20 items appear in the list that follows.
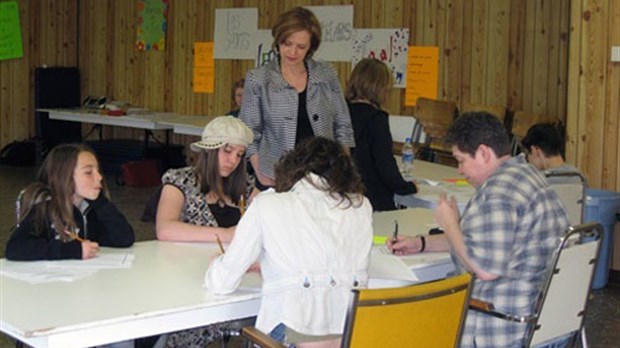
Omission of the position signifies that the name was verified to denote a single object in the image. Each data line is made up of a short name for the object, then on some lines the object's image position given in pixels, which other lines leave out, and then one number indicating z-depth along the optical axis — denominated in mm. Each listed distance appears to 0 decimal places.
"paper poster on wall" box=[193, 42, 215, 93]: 10469
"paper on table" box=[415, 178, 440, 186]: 5316
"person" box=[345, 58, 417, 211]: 4836
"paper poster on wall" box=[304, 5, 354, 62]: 8867
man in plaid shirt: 2953
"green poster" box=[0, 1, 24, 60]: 11633
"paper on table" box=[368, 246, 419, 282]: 3186
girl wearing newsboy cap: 3584
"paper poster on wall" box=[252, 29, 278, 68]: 9742
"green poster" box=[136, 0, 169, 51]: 11023
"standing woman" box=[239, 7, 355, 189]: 4461
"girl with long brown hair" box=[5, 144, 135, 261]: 3178
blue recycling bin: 6023
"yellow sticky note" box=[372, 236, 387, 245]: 3661
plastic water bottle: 5683
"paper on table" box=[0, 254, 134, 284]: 2961
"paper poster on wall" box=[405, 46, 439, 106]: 8172
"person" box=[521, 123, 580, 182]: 5496
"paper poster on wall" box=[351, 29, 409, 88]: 8391
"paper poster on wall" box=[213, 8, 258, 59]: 9984
